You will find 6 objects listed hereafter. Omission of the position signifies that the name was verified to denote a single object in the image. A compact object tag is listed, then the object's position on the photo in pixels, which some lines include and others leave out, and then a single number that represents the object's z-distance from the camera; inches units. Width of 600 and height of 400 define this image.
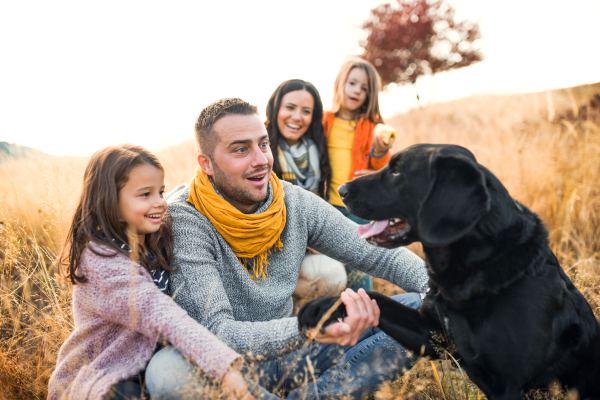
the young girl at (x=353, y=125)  138.9
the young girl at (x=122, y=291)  56.7
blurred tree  535.5
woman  127.8
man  64.7
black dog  55.7
